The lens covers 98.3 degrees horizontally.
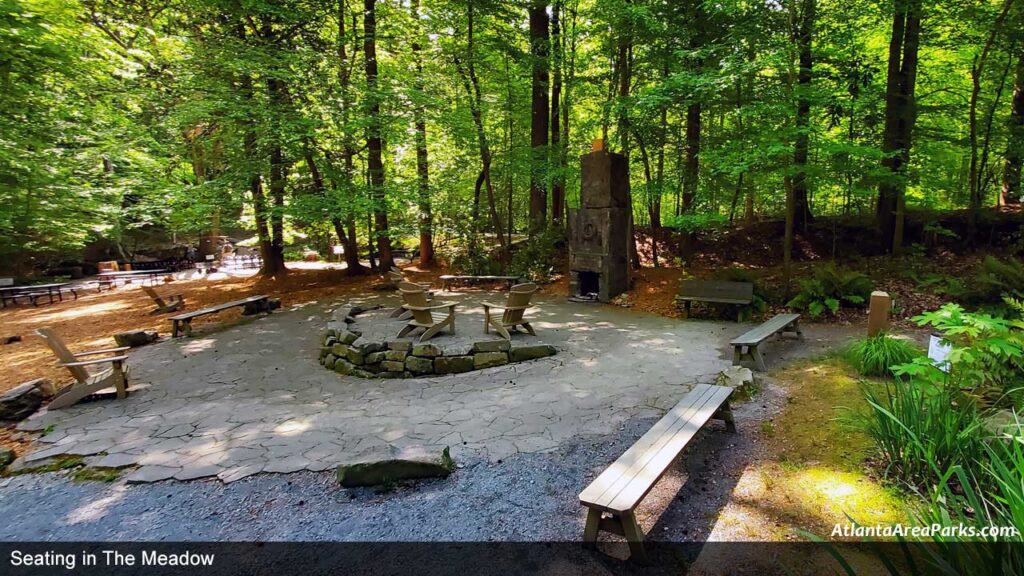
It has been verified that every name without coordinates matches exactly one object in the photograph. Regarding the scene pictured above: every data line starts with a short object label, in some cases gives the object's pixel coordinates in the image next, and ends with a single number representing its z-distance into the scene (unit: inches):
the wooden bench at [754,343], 207.8
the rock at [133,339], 298.4
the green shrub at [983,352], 112.7
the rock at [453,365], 235.6
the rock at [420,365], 236.1
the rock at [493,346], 239.5
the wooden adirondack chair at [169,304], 403.9
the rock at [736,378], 178.1
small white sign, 140.6
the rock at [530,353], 241.9
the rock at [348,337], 257.0
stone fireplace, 370.3
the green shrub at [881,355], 181.2
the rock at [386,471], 123.6
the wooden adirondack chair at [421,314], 253.8
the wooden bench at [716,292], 305.9
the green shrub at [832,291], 297.9
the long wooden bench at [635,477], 89.4
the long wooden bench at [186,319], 318.7
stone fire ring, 236.4
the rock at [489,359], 237.5
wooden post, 204.1
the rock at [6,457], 147.2
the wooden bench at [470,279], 448.1
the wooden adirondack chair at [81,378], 199.0
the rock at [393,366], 238.9
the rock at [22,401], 188.1
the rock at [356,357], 244.2
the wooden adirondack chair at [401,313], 319.9
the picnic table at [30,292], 479.5
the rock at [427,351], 236.1
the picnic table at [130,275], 589.4
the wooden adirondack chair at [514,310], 260.5
